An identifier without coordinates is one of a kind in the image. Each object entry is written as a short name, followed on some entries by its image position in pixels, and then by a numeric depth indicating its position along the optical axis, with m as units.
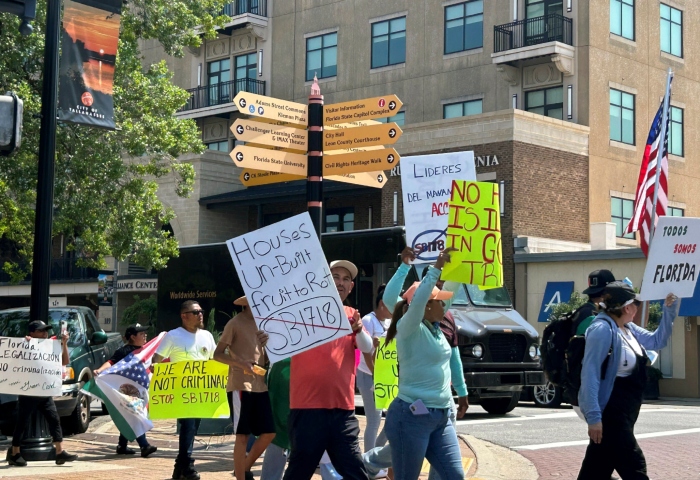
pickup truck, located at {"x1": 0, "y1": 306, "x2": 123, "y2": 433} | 14.63
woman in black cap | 6.73
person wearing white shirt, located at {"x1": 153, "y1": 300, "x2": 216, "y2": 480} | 10.45
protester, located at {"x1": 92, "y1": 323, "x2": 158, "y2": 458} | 12.28
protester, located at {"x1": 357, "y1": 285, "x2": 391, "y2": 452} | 10.39
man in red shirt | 6.99
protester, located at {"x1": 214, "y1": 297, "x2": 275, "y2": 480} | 9.11
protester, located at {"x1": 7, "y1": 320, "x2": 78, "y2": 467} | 11.28
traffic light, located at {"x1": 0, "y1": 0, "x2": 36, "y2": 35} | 9.00
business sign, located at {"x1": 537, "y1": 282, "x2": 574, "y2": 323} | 30.94
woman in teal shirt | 6.73
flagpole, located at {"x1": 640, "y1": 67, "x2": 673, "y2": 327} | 16.40
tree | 19.06
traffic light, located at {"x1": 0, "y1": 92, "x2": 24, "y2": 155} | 8.89
